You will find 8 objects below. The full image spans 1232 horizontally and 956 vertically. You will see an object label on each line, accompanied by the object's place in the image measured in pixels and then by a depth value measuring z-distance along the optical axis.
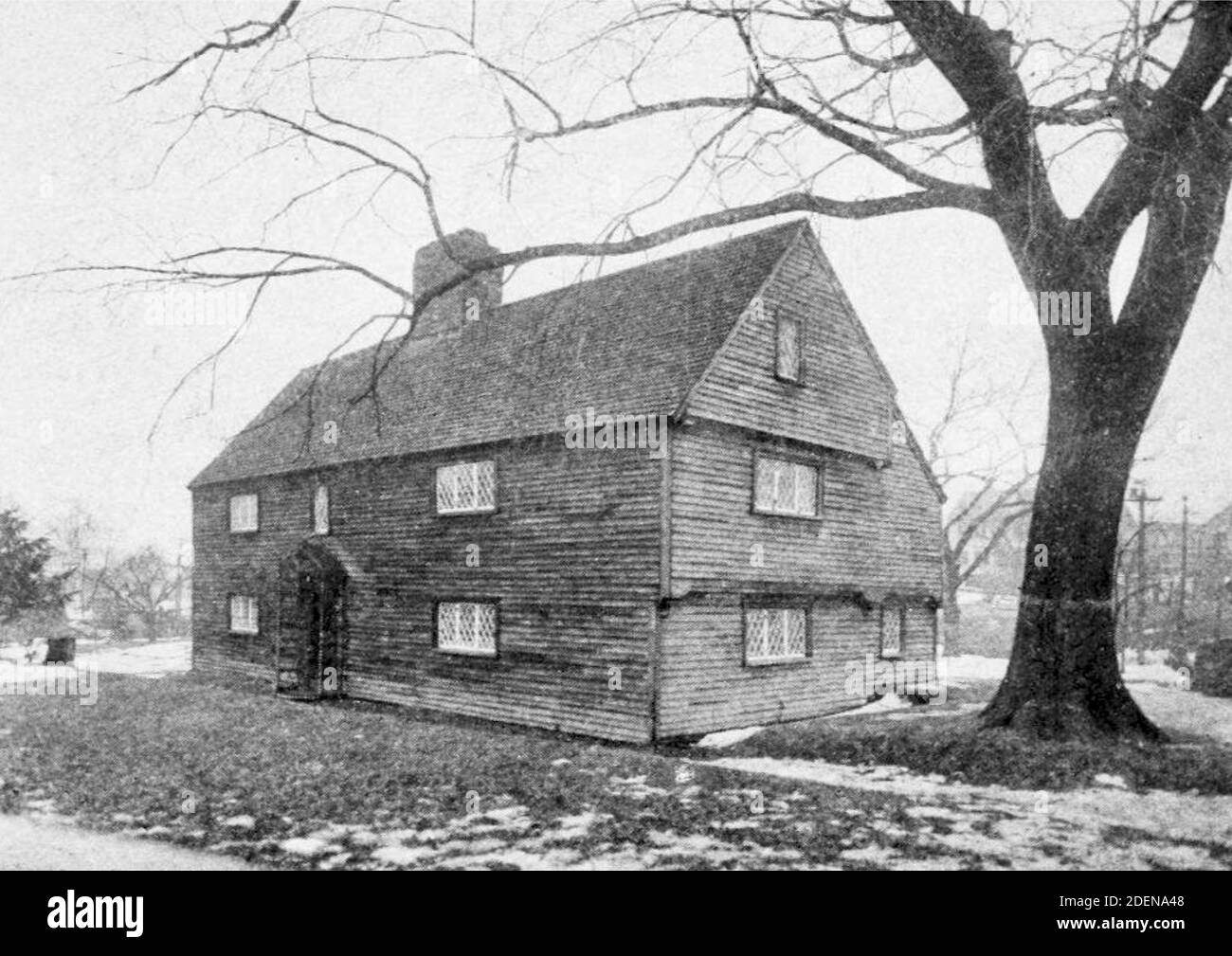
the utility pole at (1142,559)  33.81
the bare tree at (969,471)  41.16
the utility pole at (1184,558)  32.24
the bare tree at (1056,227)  11.05
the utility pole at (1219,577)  33.34
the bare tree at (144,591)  49.03
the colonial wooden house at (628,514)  17.30
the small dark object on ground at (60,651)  34.97
